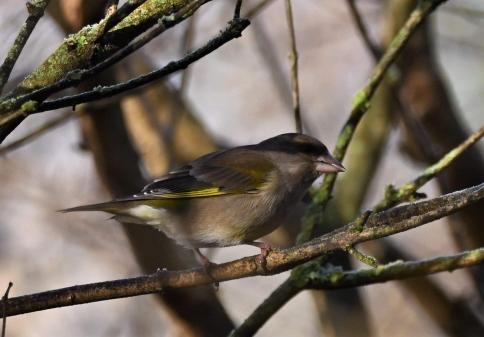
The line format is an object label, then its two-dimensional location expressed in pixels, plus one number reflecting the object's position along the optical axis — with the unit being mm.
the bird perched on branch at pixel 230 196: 7641
